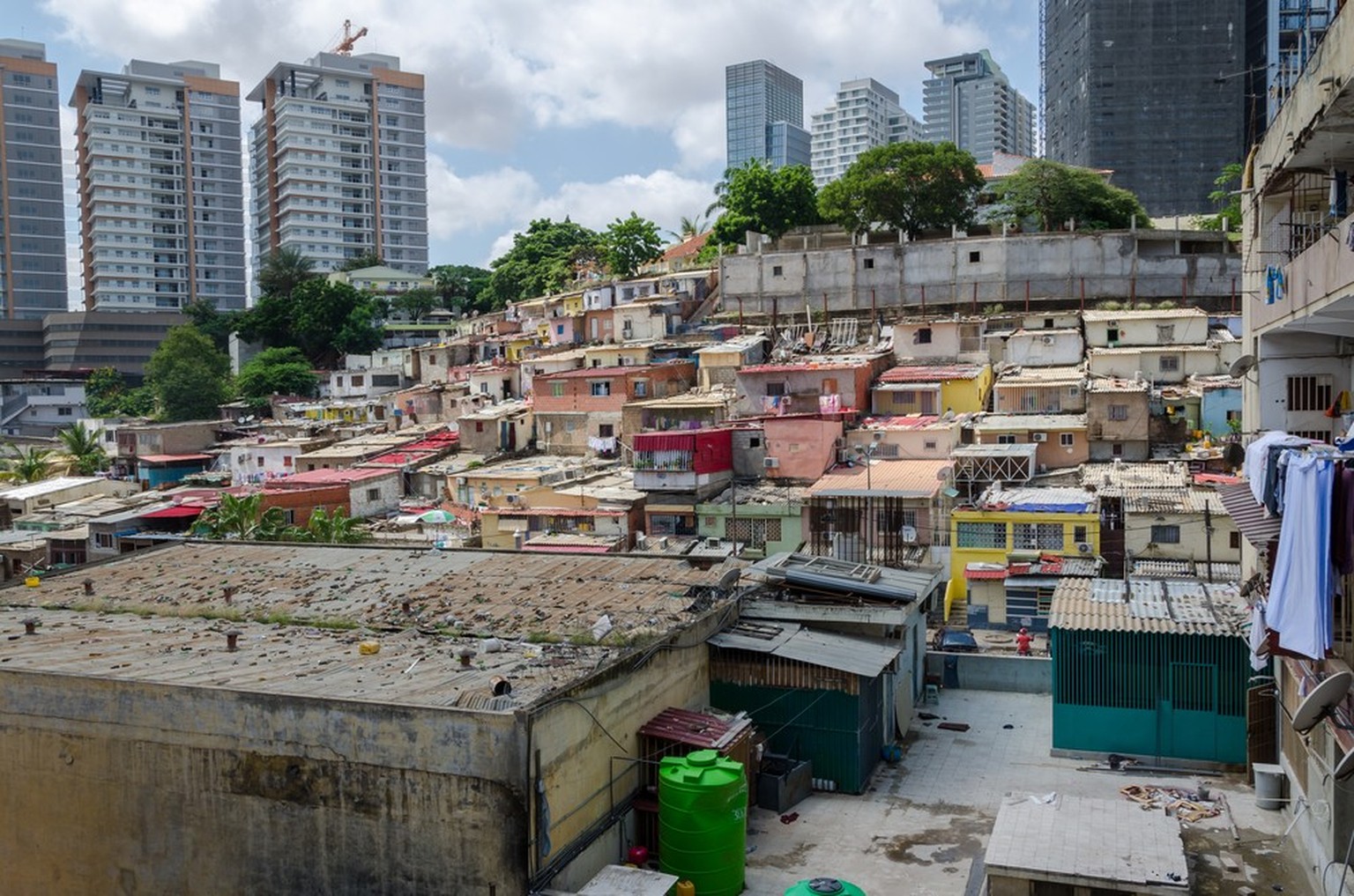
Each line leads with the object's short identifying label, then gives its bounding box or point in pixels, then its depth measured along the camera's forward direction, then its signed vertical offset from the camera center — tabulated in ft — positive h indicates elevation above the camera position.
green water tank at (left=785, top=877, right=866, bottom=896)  34.76 -14.67
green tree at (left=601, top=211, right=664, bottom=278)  214.07 +31.71
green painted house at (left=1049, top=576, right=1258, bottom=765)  50.83 -12.56
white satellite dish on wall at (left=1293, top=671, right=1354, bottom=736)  33.01 -8.78
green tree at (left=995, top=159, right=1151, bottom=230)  165.27 +30.14
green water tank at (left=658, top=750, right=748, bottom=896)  40.16 -14.68
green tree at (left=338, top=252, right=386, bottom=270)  312.91 +43.20
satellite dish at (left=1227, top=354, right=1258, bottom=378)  54.13 +1.78
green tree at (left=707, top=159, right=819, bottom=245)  190.60 +34.90
